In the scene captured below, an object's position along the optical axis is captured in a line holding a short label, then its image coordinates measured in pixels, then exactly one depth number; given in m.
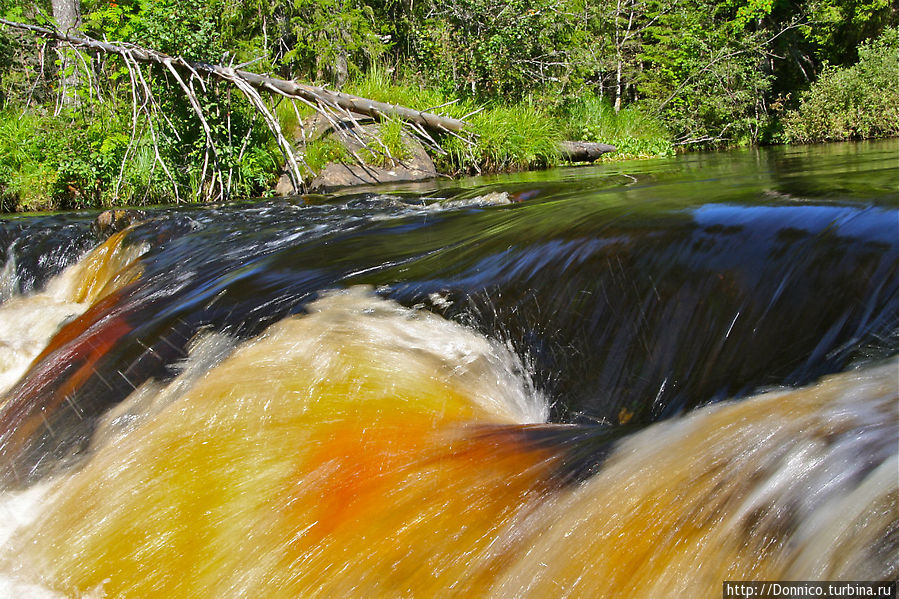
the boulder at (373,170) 10.32
